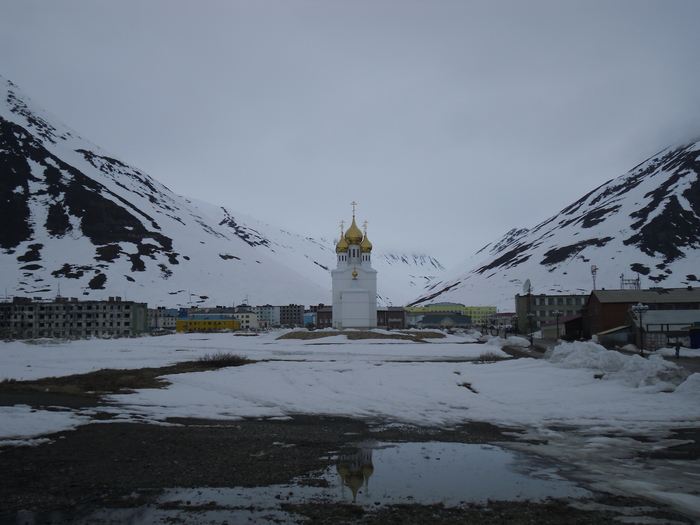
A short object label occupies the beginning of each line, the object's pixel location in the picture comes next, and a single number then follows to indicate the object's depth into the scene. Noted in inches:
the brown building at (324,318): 4341.0
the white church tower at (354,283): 3125.0
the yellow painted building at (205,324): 4404.5
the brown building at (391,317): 4562.0
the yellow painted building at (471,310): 6426.2
